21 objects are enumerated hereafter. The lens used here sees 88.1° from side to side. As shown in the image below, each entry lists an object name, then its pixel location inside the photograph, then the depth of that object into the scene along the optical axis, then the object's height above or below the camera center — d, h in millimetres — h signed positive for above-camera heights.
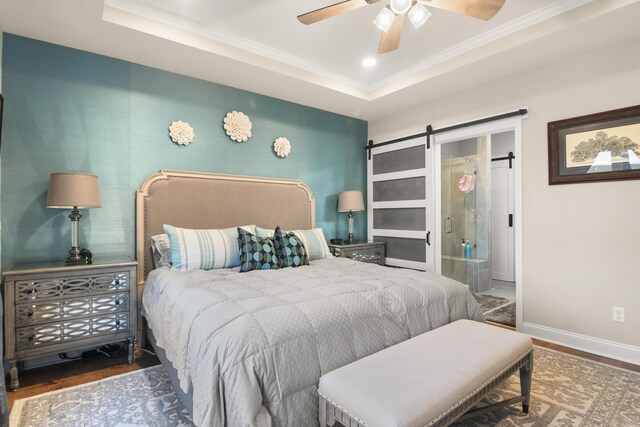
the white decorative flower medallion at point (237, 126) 3666 +989
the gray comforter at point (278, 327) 1409 -601
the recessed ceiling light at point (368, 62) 3499 +1627
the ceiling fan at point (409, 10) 2014 +1294
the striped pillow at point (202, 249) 2789 -306
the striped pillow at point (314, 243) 3523 -325
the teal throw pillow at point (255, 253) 2882 -352
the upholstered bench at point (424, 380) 1301 -738
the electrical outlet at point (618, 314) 2721 -840
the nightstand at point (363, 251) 4168 -497
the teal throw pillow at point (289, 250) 3084 -352
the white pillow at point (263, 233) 3340 -198
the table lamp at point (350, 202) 4441 +154
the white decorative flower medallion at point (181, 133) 3305 +821
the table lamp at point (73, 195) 2492 +145
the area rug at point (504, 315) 3663 -1199
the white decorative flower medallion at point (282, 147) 4051 +827
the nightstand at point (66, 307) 2273 -689
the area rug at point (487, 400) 1906 -1197
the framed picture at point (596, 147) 2658 +563
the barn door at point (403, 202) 4234 +159
